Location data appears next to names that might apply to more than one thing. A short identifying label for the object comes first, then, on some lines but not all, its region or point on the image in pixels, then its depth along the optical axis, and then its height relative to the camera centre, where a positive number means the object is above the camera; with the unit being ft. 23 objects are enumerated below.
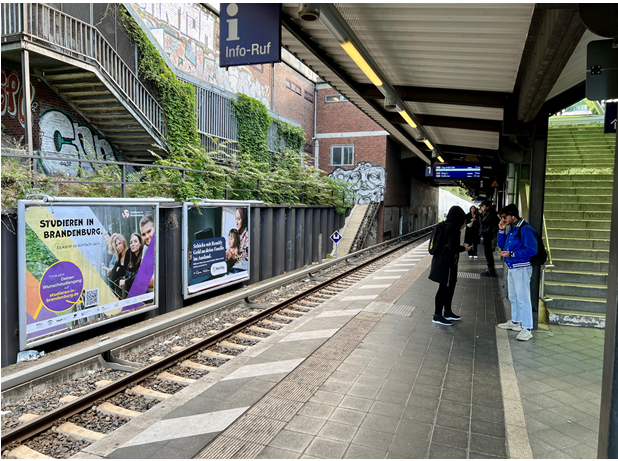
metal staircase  33.22 +12.16
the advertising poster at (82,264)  18.54 -3.20
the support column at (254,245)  39.75 -3.80
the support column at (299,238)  50.87 -3.94
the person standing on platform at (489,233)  38.96 -2.21
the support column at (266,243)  42.60 -3.84
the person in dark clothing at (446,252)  22.04 -2.30
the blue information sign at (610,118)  13.52 +3.27
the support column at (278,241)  45.14 -3.83
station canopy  14.35 +7.22
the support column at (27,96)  32.42 +8.37
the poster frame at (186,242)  29.55 -2.71
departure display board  52.31 +4.89
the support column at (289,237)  48.37 -3.63
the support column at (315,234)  56.56 -3.82
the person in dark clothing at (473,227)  38.65 -1.73
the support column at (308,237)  53.88 -3.97
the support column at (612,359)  7.88 -2.86
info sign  15.61 +6.75
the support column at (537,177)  24.18 +2.03
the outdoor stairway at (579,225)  23.30 -0.94
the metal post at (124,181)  24.90 +1.34
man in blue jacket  20.24 -2.57
